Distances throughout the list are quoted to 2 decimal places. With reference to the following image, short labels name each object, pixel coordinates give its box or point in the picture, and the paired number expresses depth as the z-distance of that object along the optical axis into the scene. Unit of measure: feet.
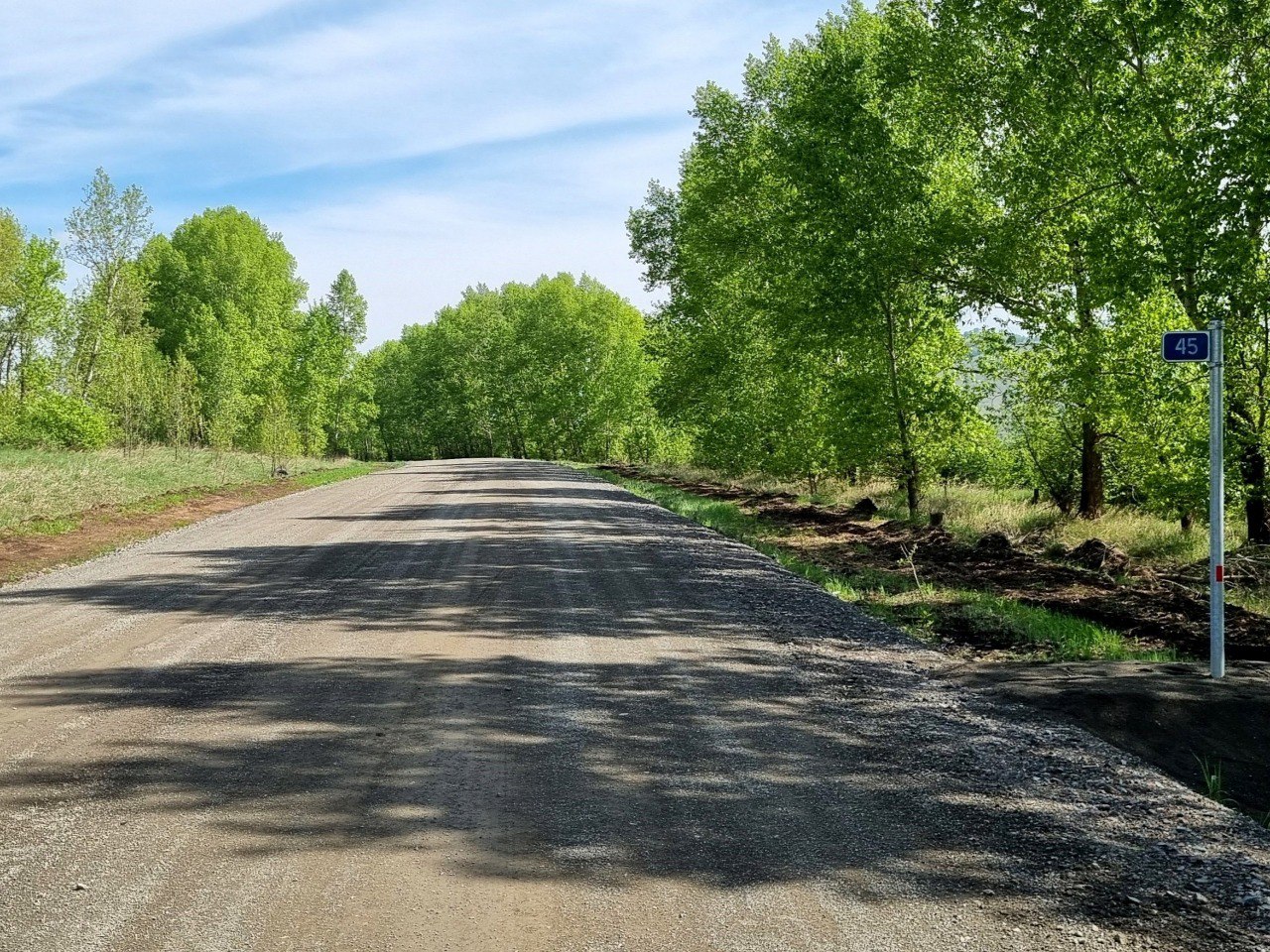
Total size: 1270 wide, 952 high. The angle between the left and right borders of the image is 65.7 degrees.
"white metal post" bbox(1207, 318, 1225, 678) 23.04
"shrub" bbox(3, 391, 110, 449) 112.06
